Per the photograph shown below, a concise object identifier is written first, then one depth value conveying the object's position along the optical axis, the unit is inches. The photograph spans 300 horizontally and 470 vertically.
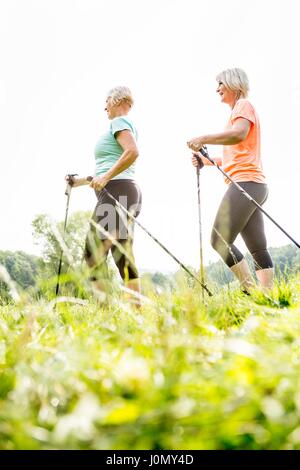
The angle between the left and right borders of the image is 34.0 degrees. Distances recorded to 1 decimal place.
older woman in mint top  183.6
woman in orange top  186.5
